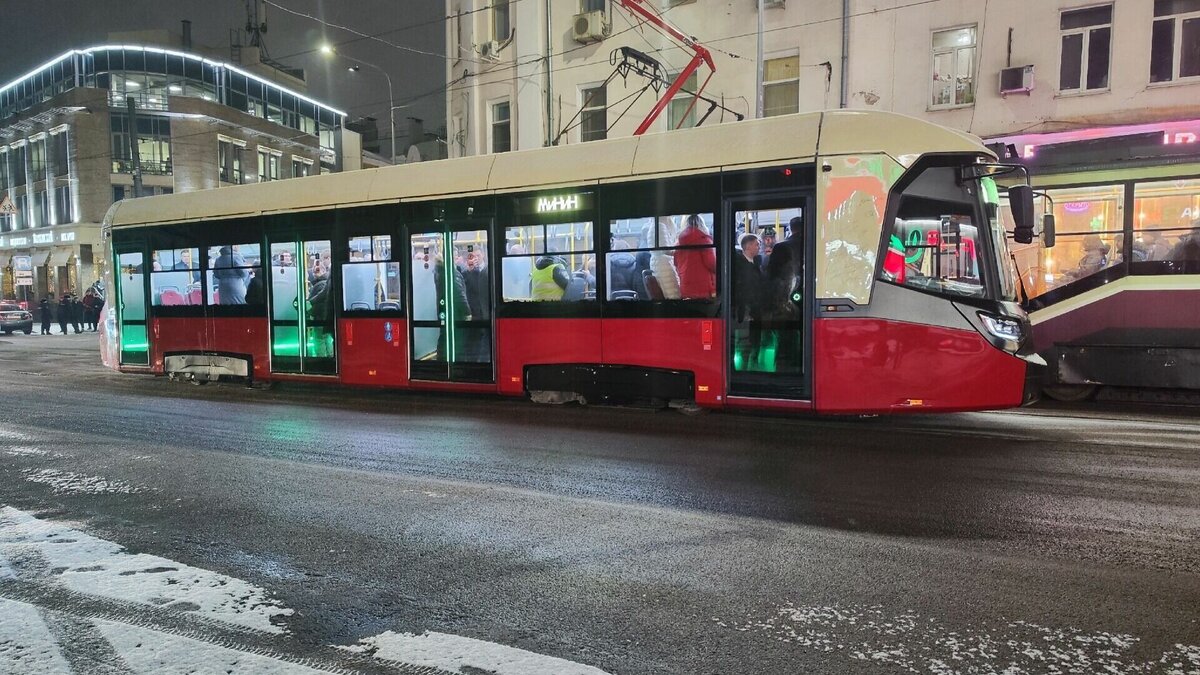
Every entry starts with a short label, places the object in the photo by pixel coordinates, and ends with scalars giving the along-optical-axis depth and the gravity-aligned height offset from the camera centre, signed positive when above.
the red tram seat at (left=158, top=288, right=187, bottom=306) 13.30 +0.16
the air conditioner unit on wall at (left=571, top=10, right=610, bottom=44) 21.12 +7.92
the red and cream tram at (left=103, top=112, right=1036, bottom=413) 7.68 +0.38
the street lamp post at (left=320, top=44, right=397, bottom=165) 22.00 +7.61
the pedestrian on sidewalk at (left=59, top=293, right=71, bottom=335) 32.78 -0.14
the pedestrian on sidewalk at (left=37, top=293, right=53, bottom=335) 33.03 -0.32
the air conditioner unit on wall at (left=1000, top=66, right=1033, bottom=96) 15.78 +4.71
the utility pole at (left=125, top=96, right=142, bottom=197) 27.30 +5.90
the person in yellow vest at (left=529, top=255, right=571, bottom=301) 9.51 +0.33
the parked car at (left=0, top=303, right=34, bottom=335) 33.25 -0.53
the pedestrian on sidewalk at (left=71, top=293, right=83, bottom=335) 34.22 -0.30
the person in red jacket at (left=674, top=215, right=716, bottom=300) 8.53 +0.46
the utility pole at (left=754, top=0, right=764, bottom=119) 17.11 +4.83
